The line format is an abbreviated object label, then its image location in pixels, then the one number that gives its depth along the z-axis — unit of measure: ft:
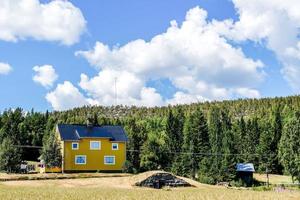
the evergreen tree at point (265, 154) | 291.99
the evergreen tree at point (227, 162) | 244.22
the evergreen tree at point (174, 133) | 292.26
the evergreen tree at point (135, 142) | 267.18
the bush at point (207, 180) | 239.56
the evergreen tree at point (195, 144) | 270.05
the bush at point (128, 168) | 240.73
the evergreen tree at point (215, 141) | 248.73
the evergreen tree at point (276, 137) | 298.43
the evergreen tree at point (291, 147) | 213.87
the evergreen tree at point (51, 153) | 229.86
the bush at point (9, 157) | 219.20
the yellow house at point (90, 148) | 239.09
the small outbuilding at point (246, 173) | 258.57
